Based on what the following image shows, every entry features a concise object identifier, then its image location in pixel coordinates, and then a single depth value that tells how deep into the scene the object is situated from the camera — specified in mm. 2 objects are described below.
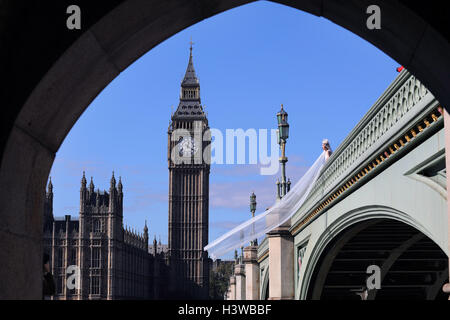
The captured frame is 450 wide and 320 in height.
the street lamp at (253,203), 43969
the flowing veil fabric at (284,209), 21375
